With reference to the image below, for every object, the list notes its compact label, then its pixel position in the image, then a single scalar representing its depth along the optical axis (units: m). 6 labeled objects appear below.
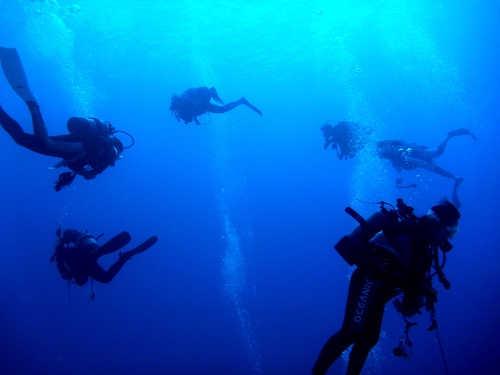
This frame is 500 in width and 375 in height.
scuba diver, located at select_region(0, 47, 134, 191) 5.33
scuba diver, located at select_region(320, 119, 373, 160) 12.64
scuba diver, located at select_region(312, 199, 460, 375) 3.99
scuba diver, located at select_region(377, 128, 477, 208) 13.56
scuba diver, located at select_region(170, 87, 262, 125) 11.82
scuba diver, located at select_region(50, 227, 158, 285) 7.56
